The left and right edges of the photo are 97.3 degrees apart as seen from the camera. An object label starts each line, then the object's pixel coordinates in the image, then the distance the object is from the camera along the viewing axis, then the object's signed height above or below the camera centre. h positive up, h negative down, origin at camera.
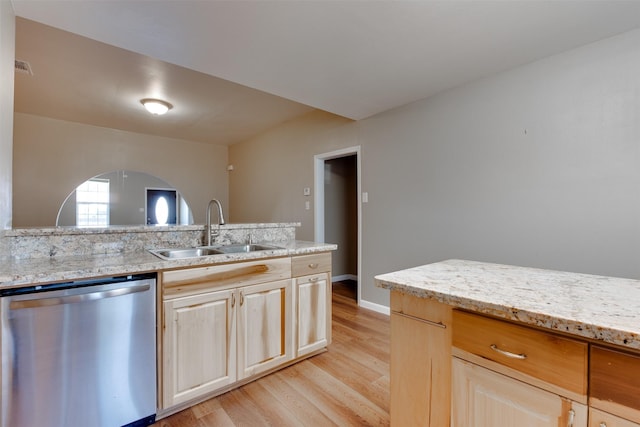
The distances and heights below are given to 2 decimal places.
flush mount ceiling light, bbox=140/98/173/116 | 3.39 +1.32
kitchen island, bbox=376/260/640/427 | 0.70 -0.40
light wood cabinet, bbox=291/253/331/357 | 2.07 -0.67
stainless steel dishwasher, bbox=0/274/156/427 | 1.19 -0.65
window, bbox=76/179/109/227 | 4.42 +0.18
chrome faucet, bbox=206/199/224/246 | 2.15 -0.08
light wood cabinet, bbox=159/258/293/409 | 1.55 -0.69
